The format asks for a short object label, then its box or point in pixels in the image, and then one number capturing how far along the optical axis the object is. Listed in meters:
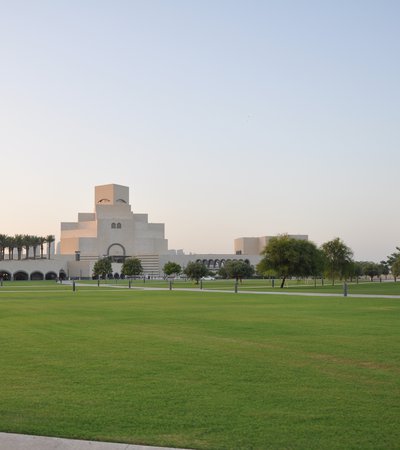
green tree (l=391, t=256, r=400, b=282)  92.88
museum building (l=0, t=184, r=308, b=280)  164.50
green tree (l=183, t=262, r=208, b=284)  88.24
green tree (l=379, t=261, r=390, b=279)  171.69
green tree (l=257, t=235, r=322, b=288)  70.46
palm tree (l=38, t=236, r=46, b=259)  173.62
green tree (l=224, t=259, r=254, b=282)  118.06
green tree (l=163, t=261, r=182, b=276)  121.35
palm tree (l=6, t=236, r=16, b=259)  165.62
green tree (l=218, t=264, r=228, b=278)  133.29
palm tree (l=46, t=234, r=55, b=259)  178.62
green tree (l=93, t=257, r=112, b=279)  157.75
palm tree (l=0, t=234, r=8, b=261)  164.75
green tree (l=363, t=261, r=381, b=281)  135.26
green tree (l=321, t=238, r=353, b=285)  78.69
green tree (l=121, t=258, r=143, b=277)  153.75
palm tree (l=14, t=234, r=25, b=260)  166.50
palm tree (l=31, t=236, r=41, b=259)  170.04
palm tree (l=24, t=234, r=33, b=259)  167.85
